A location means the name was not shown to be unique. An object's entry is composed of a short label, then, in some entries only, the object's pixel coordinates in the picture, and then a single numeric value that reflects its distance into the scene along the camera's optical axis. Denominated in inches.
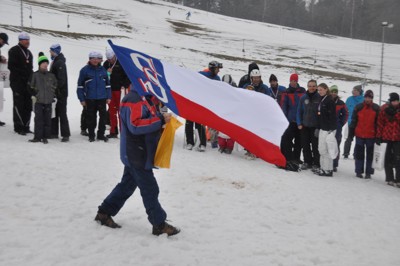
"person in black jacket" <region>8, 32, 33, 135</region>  371.2
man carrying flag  195.9
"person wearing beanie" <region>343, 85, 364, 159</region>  494.6
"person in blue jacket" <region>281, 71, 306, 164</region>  422.0
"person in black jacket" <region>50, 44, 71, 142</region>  378.6
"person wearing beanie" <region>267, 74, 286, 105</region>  427.8
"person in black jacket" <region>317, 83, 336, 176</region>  391.5
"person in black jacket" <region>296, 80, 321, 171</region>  398.1
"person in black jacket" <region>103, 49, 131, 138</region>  430.3
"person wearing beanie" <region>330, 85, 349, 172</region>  421.4
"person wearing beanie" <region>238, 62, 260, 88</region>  425.3
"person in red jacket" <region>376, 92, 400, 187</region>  382.6
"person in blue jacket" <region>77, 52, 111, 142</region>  387.2
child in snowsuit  355.6
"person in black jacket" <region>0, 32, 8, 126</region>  369.7
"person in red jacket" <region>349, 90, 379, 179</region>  401.7
